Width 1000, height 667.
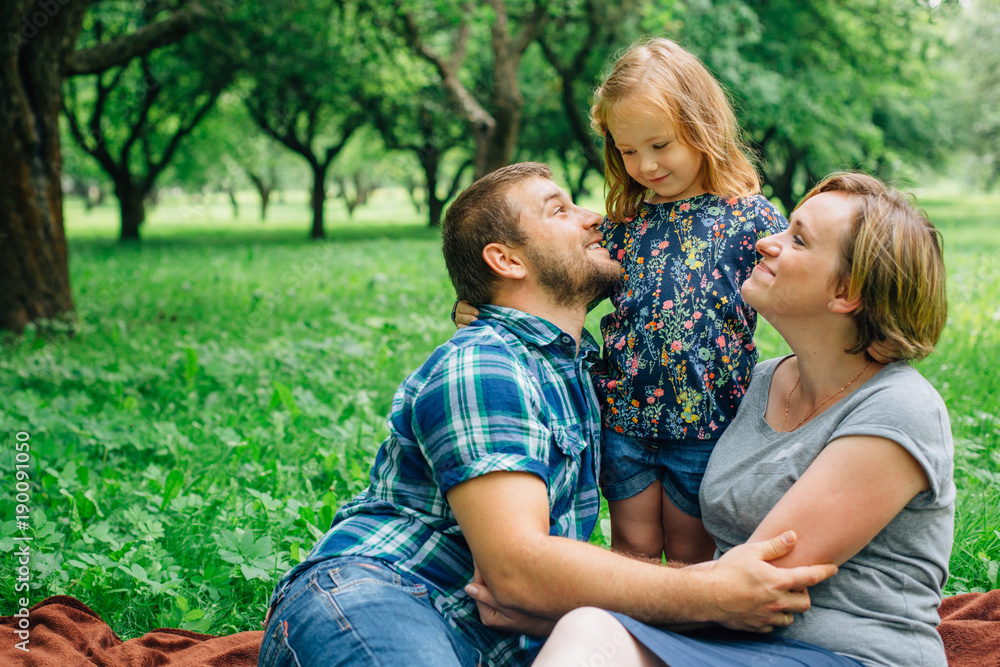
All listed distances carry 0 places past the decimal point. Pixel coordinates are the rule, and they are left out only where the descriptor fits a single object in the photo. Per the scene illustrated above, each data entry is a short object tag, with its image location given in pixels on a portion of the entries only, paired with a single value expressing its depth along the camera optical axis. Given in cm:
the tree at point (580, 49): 1375
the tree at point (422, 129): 2012
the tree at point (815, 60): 1305
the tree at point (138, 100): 1672
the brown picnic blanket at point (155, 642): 262
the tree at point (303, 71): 1555
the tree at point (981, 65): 2562
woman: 176
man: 178
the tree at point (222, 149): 2384
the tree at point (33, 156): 686
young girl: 264
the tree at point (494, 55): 1167
